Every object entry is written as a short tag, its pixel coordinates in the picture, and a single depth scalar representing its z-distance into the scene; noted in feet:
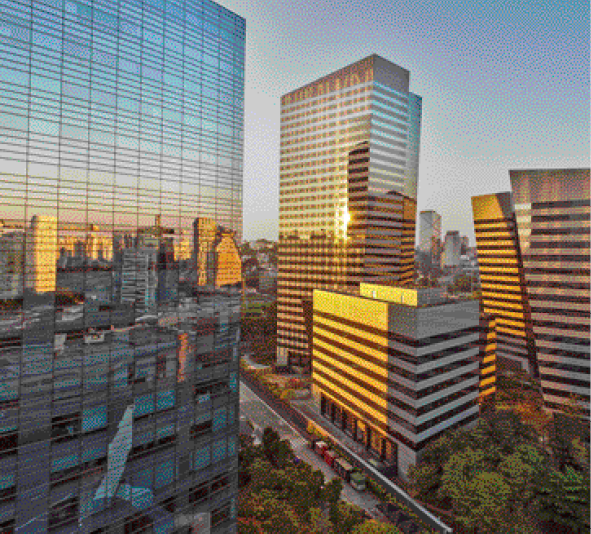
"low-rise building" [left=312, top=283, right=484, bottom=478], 158.92
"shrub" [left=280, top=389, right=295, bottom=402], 248.95
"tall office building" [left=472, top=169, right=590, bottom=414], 207.00
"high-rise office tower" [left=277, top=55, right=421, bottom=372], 295.89
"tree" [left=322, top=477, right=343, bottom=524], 124.28
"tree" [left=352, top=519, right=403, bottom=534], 112.37
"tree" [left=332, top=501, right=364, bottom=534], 119.34
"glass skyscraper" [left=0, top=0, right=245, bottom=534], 76.07
